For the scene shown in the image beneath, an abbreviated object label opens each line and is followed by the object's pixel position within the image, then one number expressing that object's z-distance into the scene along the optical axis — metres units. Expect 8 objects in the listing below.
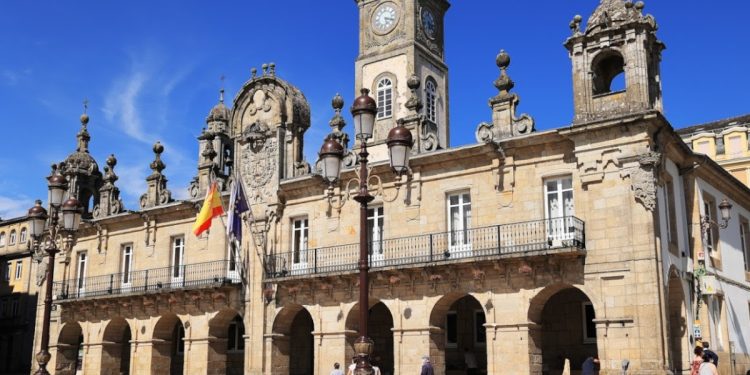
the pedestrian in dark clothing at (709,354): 14.79
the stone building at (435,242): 19.53
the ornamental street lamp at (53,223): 18.61
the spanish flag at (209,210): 24.58
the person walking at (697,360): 14.41
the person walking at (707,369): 12.98
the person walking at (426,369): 18.61
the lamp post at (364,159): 12.65
